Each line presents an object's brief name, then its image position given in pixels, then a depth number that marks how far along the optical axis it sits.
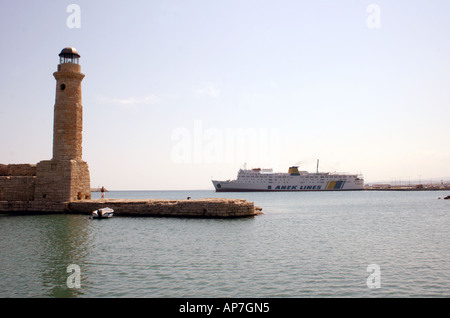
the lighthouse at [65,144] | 25.16
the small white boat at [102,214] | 22.89
